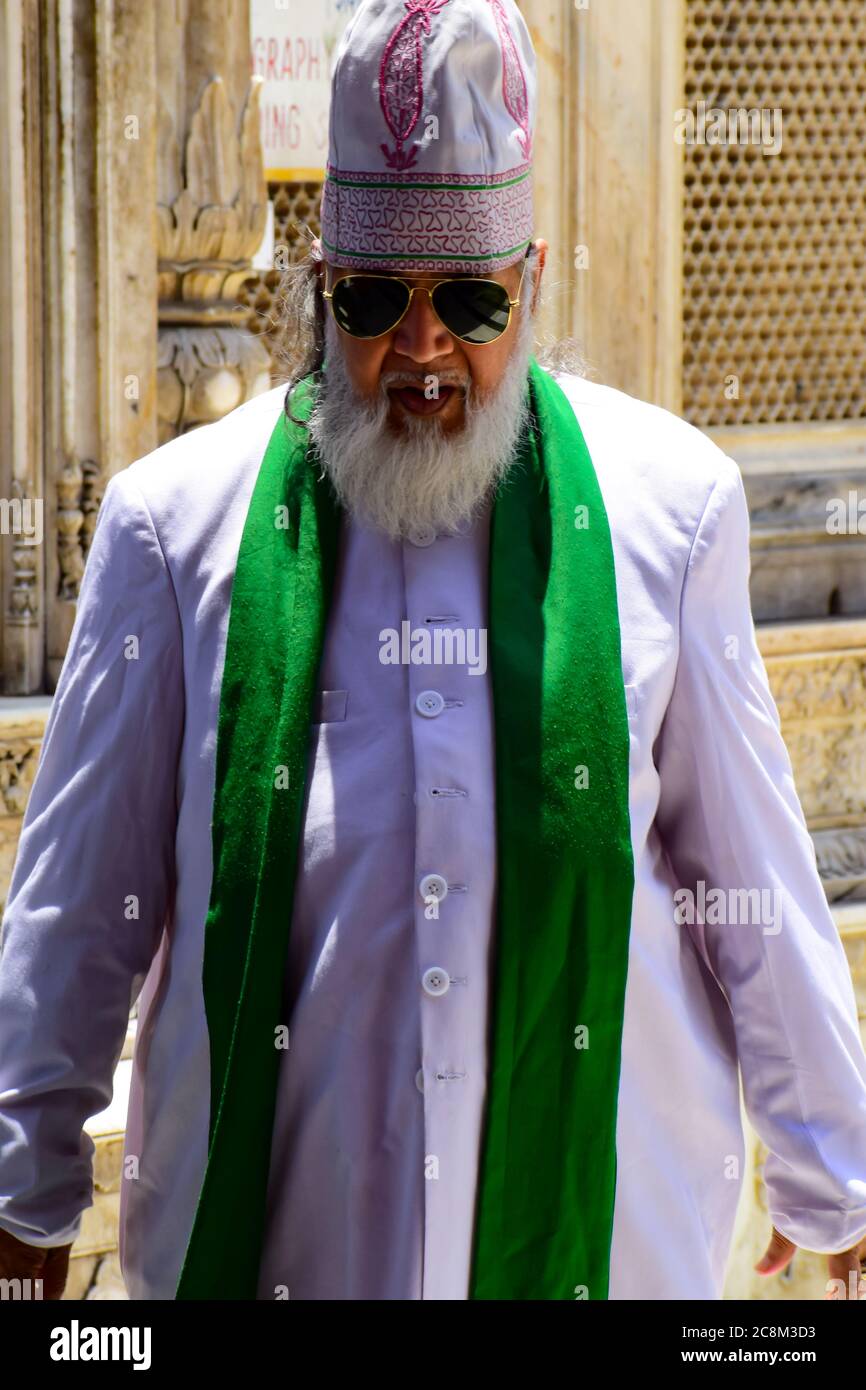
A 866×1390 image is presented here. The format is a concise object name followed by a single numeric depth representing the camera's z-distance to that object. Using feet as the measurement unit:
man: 12.56
